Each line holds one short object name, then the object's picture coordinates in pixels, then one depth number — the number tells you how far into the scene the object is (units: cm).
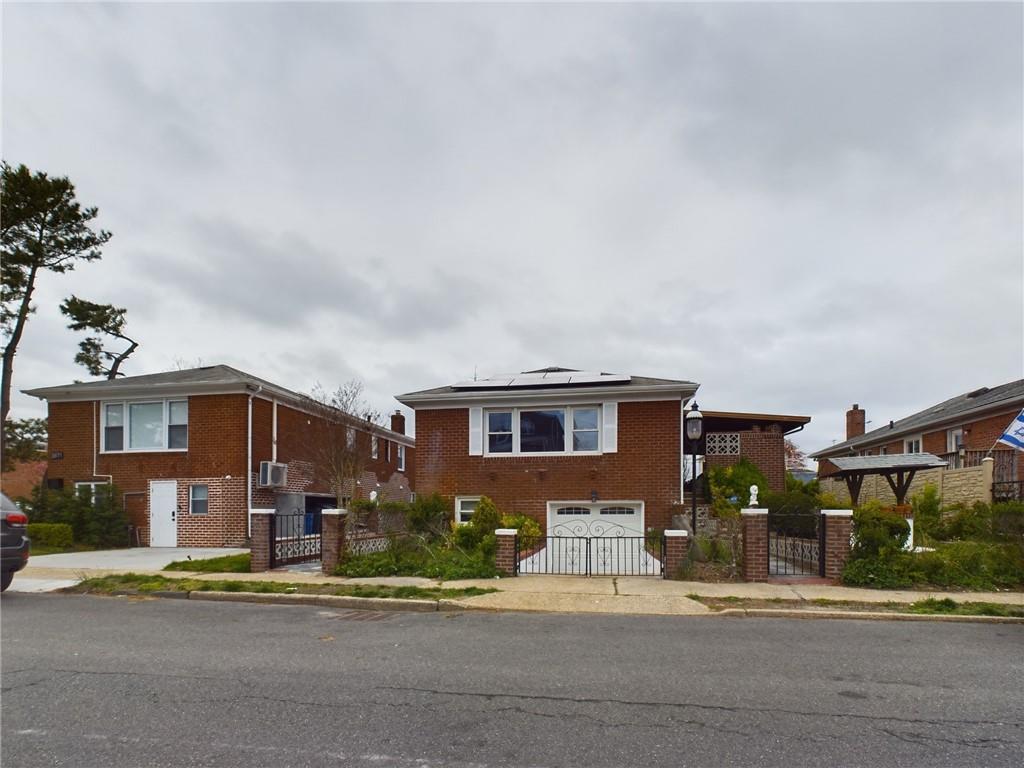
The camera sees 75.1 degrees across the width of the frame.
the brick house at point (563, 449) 1784
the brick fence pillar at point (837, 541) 1153
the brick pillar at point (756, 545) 1157
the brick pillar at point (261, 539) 1327
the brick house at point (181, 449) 2062
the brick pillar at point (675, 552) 1190
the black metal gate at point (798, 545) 1229
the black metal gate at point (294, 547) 1391
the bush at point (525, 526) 1550
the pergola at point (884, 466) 1653
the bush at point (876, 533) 1144
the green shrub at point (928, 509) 1661
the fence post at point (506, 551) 1237
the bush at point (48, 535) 1897
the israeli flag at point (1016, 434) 1610
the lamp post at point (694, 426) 1347
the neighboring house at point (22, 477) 3753
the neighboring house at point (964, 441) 1916
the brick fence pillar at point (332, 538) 1270
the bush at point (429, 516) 1612
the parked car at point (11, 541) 1032
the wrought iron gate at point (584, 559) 1326
